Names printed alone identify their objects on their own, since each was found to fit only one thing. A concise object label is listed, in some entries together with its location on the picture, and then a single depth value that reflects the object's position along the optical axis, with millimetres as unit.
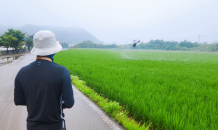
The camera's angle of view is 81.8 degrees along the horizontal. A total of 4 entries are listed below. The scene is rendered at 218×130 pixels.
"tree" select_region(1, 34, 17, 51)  24325
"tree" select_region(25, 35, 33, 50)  40662
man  1125
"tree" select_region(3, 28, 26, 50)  28078
